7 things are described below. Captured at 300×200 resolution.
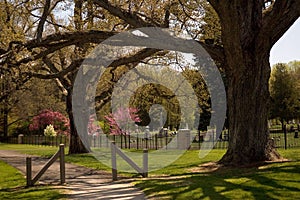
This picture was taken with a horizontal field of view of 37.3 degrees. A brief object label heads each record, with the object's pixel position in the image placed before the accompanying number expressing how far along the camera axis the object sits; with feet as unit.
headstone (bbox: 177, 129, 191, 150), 86.08
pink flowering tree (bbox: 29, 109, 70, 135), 151.84
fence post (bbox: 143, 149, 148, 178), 42.32
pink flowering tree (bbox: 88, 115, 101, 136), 122.43
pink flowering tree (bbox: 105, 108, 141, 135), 95.32
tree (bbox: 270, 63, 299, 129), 166.50
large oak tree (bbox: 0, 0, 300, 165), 43.52
